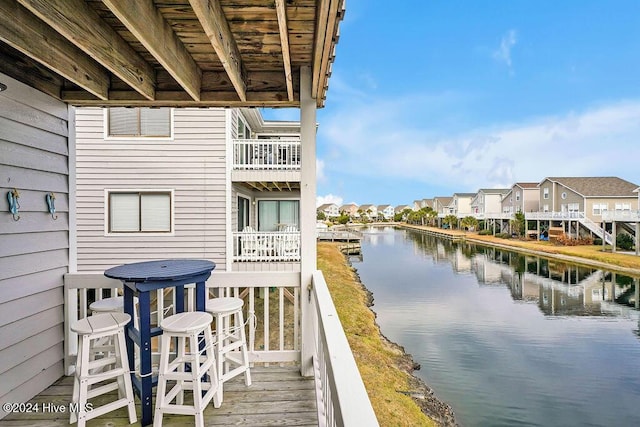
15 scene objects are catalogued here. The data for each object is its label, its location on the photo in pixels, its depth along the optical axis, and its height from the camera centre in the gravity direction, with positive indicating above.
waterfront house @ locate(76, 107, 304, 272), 7.86 +0.67
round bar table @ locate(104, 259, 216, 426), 2.24 -0.53
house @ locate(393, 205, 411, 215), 98.96 +2.07
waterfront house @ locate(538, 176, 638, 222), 27.62 +1.58
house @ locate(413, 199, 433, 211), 69.31 +2.54
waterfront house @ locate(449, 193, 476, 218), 51.38 +1.91
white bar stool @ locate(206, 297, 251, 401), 2.63 -0.95
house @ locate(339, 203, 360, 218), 99.57 +2.20
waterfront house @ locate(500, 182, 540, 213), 35.53 +1.79
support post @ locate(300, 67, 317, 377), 2.97 +0.05
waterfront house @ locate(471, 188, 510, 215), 44.44 +2.01
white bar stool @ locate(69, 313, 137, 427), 2.17 -0.97
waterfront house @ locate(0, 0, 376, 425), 1.94 +0.93
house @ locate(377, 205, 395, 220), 101.68 +1.58
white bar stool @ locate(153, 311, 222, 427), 2.15 -0.95
